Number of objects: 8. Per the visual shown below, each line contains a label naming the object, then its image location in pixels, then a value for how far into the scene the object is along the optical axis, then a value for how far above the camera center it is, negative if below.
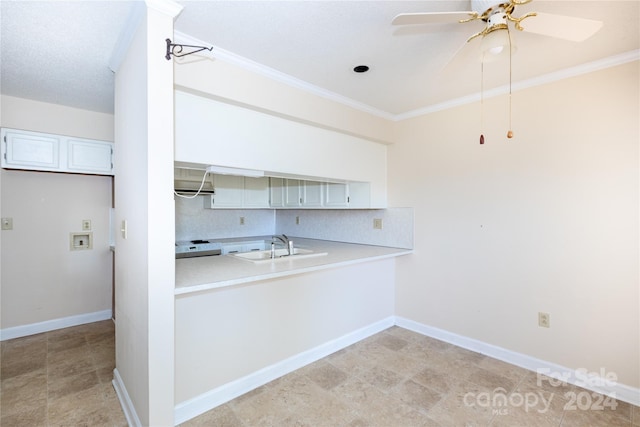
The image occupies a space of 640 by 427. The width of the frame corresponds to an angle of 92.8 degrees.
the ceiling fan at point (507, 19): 1.32 +0.85
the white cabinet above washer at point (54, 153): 2.74 +0.55
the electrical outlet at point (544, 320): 2.41 -0.87
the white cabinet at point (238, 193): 3.89 +0.24
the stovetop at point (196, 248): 3.42 -0.45
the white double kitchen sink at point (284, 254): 2.68 -0.43
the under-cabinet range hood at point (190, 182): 3.29 +0.32
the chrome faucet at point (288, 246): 2.94 -0.36
